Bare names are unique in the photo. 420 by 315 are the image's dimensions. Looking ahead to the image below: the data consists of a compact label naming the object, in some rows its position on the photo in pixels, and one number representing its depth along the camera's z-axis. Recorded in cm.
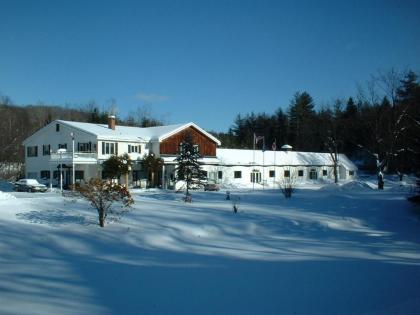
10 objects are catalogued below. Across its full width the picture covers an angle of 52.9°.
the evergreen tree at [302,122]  7919
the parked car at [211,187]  4140
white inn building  4128
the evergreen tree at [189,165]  3338
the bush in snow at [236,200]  2233
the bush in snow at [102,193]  1786
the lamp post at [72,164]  3781
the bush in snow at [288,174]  5485
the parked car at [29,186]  3706
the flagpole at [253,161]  5008
